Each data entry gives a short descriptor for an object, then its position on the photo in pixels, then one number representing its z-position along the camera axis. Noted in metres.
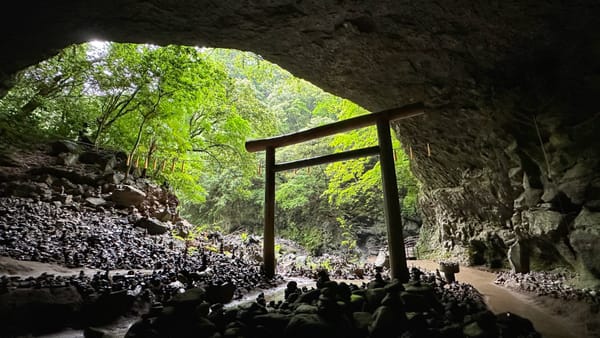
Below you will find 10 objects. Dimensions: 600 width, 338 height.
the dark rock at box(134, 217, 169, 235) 8.52
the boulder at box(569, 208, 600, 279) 3.94
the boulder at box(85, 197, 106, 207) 8.20
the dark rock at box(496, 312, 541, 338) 2.40
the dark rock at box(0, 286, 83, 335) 2.77
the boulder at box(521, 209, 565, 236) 4.68
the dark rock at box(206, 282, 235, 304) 4.09
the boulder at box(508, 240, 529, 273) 5.88
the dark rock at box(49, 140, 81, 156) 8.91
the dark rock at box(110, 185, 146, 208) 8.98
